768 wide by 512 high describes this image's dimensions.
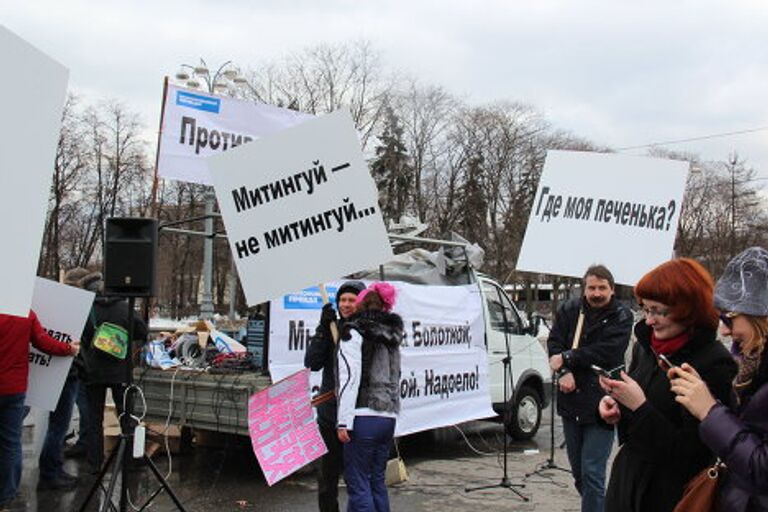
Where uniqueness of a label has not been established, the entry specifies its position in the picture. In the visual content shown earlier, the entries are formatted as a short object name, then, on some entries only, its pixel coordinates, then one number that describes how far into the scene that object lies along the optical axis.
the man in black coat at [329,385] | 5.26
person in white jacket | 4.85
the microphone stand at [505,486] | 6.84
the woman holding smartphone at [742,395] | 2.27
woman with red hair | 2.74
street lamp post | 16.20
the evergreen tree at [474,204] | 47.84
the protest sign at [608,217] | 5.79
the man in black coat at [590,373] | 4.86
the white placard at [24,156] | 2.86
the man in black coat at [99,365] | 7.23
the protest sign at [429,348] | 7.25
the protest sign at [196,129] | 8.96
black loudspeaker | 5.58
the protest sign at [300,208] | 5.14
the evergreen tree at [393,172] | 45.31
